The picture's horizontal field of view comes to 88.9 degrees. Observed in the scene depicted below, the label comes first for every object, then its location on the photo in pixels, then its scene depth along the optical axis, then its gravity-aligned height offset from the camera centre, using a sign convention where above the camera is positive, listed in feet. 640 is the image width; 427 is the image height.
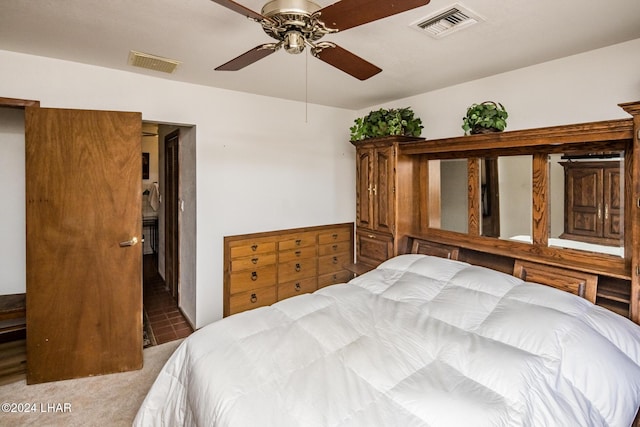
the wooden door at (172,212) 12.87 -0.09
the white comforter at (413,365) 3.94 -2.28
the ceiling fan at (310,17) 4.24 +2.61
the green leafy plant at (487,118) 8.13 +2.27
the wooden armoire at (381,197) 10.61 +0.38
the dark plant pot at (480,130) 8.21 +1.99
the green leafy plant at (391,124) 10.53 +2.83
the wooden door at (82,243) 7.80 -0.81
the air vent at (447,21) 6.03 +3.66
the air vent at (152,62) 8.10 +3.85
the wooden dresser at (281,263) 11.17 -2.05
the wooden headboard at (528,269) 6.84 -1.46
